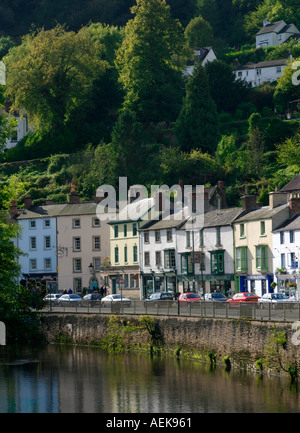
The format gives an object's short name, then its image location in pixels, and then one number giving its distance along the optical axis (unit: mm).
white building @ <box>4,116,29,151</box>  140250
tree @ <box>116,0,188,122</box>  131875
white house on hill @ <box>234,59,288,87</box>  151050
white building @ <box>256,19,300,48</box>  175375
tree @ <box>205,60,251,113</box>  134750
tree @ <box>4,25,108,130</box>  129000
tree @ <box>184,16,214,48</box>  175500
